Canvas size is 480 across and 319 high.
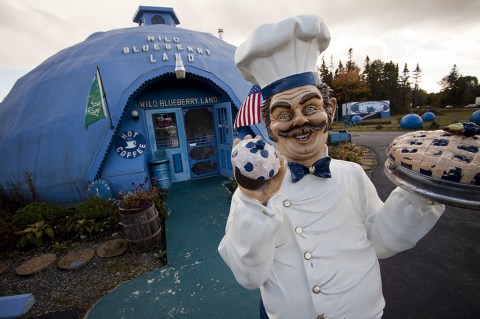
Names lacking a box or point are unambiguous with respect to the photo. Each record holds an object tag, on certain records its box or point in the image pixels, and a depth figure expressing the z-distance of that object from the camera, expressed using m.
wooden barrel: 4.44
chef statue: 1.27
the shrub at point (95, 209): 5.41
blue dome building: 6.26
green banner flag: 5.24
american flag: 4.68
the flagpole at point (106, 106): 5.38
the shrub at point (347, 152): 9.18
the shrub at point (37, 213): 5.33
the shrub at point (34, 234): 5.00
